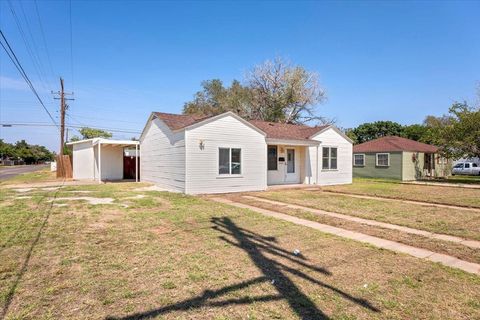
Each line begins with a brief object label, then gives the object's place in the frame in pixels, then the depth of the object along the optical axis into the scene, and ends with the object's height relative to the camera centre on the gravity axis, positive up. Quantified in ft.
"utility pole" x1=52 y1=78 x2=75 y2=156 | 90.89 +12.51
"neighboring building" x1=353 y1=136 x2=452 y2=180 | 77.30 -0.07
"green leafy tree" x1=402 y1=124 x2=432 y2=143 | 151.84 +14.32
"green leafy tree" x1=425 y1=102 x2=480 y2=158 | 67.77 +5.91
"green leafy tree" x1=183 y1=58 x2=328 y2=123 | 109.60 +24.73
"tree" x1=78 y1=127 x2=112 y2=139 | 188.34 +18.74
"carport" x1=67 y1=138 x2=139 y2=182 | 71.00 -0.05
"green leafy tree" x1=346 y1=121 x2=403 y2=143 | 156.76 +15.69
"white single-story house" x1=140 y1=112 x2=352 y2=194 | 42.09 +1.17
